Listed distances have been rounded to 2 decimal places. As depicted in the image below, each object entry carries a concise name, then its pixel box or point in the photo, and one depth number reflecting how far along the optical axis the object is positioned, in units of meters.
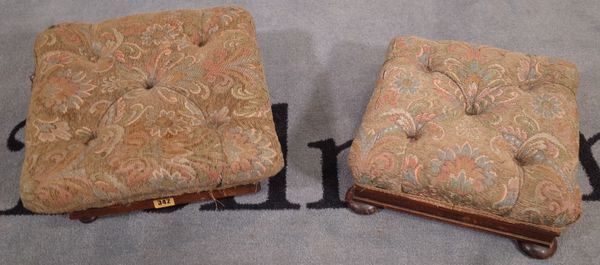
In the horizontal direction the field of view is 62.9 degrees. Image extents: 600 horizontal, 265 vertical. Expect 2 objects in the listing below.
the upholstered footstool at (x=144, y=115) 0.87
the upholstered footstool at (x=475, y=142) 0.84
